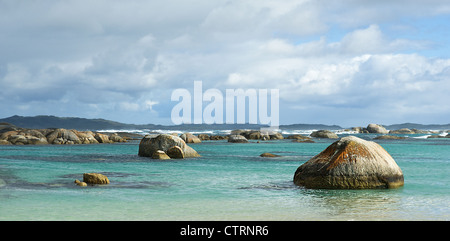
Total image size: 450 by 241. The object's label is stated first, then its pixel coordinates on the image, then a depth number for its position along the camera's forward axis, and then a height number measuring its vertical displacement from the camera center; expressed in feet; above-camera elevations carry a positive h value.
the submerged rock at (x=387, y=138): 240.34 -3.64
